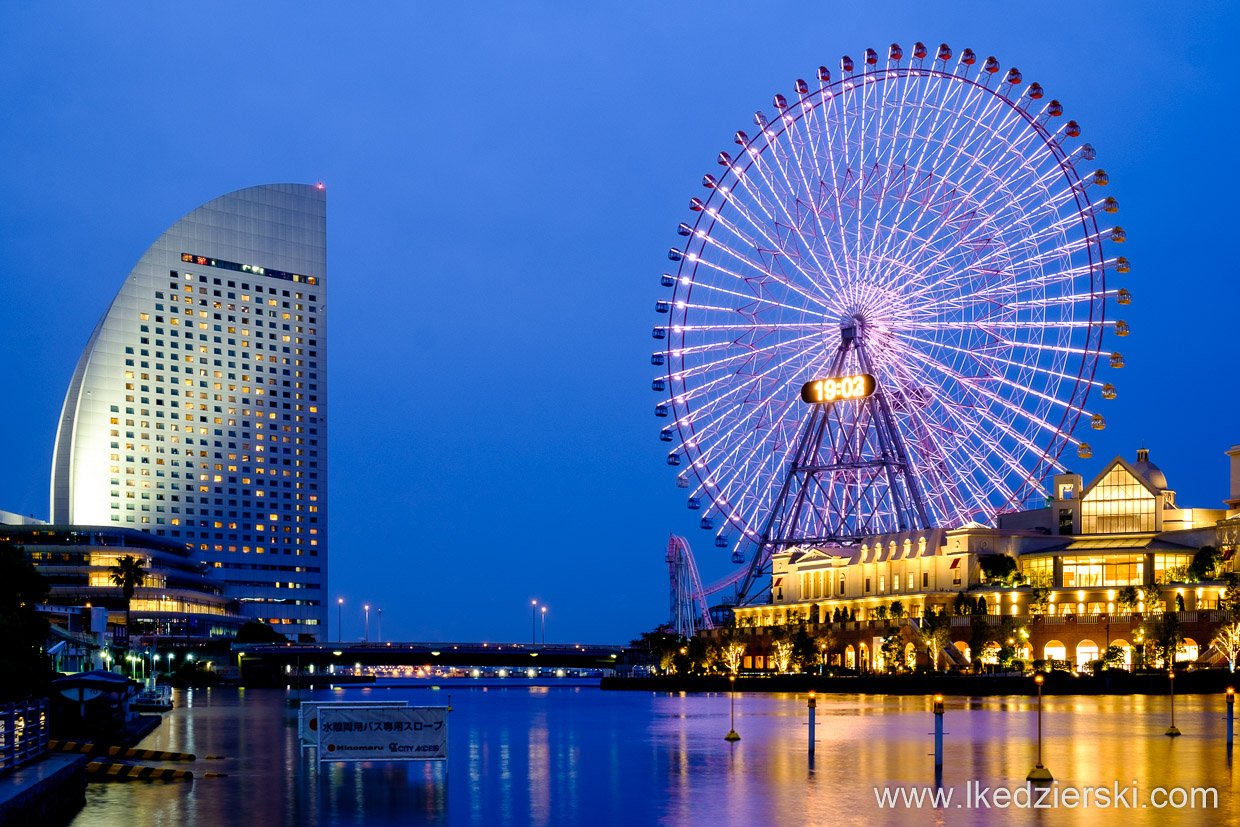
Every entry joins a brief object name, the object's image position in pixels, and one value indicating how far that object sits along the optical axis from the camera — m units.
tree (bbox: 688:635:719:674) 169.50
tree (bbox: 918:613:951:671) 133.38
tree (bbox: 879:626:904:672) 139.12
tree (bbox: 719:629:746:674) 165.50
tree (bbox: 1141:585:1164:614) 125.94
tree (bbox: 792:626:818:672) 151.12
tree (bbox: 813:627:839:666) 153.00
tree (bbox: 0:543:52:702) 51.59
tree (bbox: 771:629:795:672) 154.75
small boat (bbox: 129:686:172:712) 90.75
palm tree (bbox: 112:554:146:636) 176.00
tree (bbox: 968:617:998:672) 129.12
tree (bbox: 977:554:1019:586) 137.50
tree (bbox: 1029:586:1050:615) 134.00
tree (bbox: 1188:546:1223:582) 127.12
